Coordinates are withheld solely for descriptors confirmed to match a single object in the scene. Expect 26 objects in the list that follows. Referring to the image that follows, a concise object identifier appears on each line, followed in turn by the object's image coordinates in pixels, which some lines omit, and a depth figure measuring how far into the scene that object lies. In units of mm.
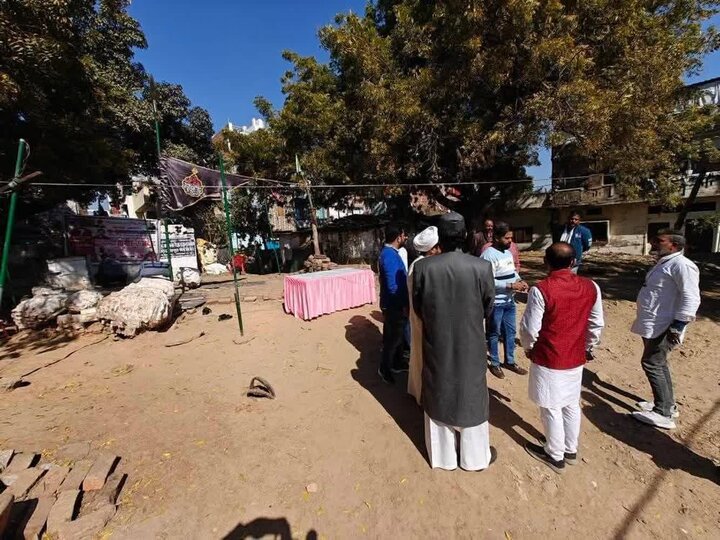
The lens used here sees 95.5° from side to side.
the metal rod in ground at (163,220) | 8305
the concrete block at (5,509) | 1925
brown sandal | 3869
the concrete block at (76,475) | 2424
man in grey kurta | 2400
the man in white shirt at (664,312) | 2803
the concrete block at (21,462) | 2570
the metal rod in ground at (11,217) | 2764
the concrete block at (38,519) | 2039
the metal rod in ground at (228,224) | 5332
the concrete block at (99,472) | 2451
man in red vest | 2379
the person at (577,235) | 5789
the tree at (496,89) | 7207
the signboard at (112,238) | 9727
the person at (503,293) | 3949
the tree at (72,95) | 5879
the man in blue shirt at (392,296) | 3809
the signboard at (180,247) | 11008
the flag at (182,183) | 7574
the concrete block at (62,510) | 2109
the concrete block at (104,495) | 2314
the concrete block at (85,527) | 2068
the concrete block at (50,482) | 2377
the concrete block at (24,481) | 2324
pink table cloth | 6516
